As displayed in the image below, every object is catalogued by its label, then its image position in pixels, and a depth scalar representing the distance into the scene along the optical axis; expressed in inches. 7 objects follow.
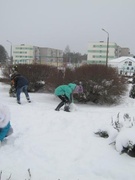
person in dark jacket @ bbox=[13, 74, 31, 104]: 383.6
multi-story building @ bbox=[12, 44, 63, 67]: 3705.7
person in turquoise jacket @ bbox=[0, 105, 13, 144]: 190.9
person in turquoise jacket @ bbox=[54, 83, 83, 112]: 333.4
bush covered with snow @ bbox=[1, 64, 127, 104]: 406.3
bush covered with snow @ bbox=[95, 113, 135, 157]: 168.4
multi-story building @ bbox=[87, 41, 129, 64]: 3336.4
